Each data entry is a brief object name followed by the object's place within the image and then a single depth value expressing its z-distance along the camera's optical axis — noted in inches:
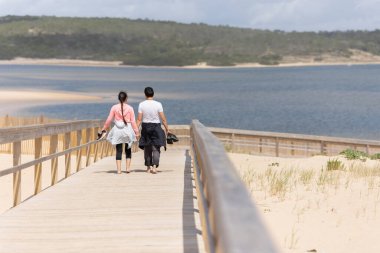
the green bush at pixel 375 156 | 802.5
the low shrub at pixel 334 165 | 651.0
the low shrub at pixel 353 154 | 808.3
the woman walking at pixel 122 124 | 519.8
